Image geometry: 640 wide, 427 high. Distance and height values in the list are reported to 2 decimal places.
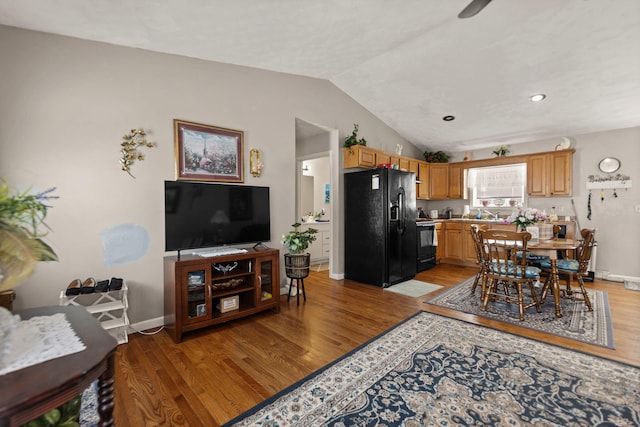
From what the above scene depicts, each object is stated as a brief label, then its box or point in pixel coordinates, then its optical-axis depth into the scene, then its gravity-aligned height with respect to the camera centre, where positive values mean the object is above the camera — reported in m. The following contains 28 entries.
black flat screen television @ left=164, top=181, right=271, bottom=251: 2.82 -0.08
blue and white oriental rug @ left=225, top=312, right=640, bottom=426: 1.63 -1.20
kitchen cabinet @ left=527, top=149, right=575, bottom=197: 4.89 +0.53
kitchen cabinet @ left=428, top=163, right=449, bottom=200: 6.37 +0.56
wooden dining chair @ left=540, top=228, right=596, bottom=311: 3.31 -0.74
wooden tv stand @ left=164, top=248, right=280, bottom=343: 2.60 -0.82
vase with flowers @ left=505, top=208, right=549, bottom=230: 3.55 -0.18
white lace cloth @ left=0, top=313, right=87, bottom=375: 0.91 -0.47
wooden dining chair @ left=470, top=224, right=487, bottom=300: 3.41 -0.51
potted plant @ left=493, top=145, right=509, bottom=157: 5.61 +1.05
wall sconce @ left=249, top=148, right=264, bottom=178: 3.54 +0.55
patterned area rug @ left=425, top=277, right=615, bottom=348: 2.68 -1.21
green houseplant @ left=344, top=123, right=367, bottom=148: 4.66 +1.07
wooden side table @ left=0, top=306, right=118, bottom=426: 0.77 -0.50
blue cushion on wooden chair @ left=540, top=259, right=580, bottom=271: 3.36 -0.73
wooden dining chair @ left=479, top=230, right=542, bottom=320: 3.00 -0.73
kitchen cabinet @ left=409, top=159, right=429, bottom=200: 5.95 +0.61
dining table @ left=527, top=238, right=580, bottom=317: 3.08 -0.53
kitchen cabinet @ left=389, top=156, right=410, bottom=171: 5.35 +0.84
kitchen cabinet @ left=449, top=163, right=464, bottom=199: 6.19 +0.53
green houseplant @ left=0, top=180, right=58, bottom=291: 0.95 -0.10
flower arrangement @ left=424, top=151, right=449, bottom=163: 6.39 +1.09
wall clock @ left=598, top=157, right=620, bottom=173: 4.59 +0.62
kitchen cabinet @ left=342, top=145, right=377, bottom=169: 4.59 +0.81
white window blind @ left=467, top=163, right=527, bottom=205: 5.64 +0.46
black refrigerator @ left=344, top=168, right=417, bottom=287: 4.30 -0.32
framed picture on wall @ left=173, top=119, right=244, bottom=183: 2.99 +0.61
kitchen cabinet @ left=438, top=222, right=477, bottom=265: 5.67 -0.79
